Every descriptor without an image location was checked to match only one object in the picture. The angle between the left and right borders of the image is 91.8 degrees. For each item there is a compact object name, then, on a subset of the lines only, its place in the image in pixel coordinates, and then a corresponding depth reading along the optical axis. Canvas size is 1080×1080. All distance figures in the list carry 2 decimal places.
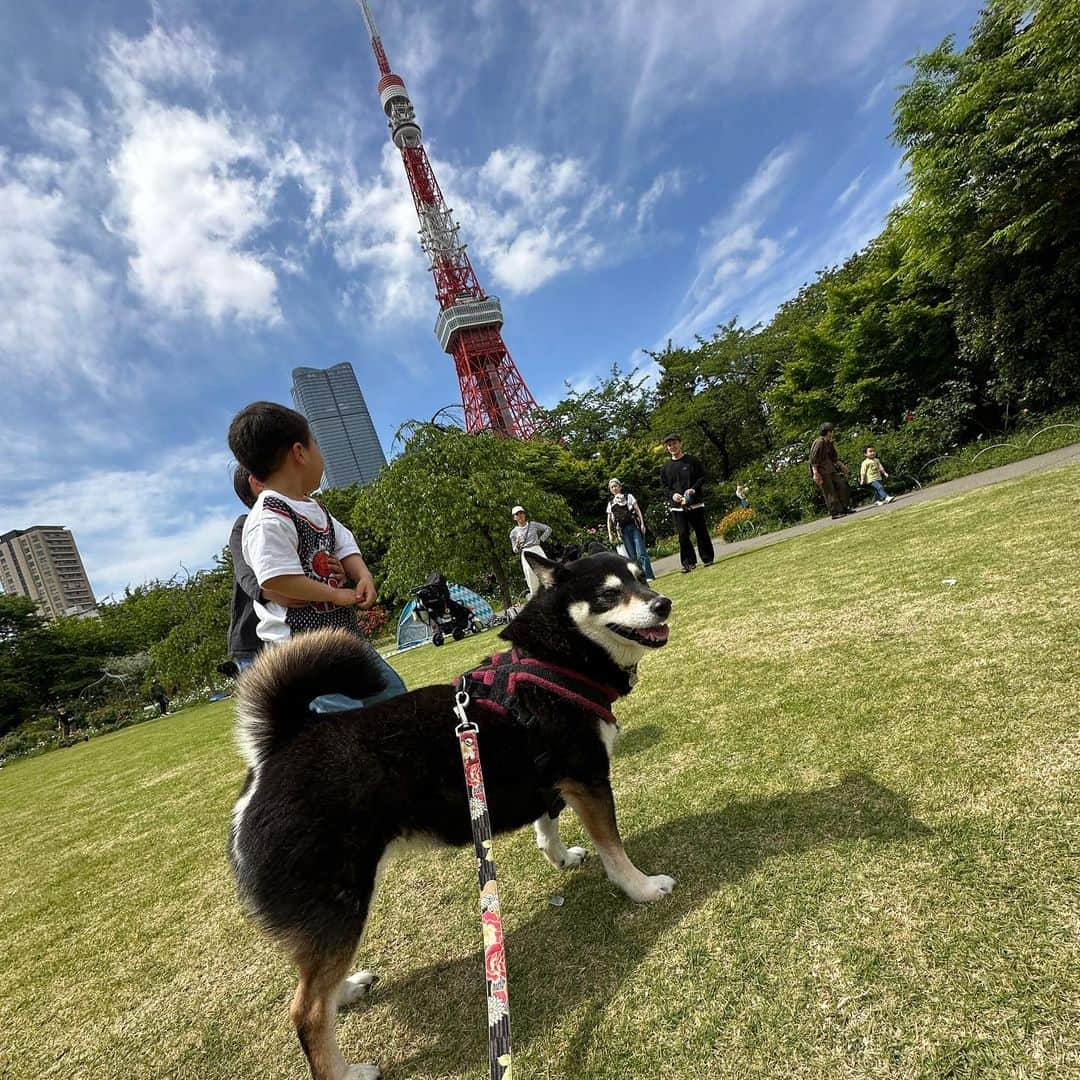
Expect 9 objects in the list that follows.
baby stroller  13.19
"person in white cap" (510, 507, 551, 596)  9.15
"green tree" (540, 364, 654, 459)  31.11
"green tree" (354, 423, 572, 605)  13.86
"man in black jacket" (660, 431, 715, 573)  9.24
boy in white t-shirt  1.94
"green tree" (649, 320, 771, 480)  28.28
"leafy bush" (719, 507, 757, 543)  17.78
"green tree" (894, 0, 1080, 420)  12.07
